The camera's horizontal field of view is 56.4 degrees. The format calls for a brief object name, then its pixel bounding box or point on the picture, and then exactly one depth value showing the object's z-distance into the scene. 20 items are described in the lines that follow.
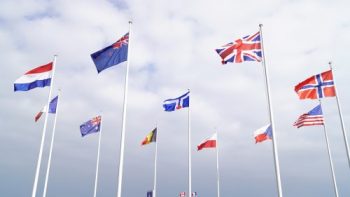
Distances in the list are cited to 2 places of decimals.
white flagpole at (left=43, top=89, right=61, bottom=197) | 26.94
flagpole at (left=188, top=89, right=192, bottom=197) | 24.68
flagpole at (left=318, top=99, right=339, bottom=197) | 28.09
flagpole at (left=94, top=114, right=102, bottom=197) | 34.64
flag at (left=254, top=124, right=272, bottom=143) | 26.31
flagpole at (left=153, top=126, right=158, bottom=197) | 34.41
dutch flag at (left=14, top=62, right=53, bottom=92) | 20.20
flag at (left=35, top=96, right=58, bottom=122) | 25.97
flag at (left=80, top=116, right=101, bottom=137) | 32.19
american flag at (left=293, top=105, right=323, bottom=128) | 23.38
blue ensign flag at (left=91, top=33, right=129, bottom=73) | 16.89
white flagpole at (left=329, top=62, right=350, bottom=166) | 19.73
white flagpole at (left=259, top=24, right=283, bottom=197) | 14.15
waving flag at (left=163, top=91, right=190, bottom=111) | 26.94
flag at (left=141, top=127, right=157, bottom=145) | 33.41
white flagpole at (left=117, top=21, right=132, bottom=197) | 14.68
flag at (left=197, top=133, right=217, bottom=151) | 32.44
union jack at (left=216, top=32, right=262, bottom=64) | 17.13
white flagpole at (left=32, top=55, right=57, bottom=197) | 20.11
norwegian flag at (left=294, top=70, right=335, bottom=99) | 19.92
